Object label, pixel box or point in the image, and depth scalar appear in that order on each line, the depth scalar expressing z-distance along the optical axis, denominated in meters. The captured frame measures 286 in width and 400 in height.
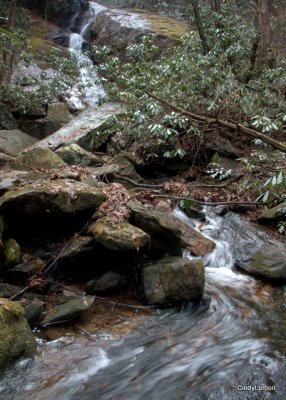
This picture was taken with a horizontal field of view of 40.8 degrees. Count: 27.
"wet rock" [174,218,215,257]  6.62
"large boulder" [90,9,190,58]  16.12
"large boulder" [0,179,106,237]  5.35
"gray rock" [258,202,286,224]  7.36
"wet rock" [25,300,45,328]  4.29
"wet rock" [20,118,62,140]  12.03
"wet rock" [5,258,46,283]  5.02
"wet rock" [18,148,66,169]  7.30
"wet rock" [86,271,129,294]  5.13
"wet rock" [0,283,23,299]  4.70
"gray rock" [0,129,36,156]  8.62
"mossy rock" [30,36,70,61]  16.51
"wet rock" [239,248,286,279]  6.05
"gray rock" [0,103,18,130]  11.48
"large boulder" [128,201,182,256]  5.63
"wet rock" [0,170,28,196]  5.83
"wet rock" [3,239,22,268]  5.05
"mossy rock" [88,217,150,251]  5.05
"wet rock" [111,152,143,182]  8.56
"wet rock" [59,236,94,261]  5.21
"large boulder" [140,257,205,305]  5.07
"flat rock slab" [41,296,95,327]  4.42
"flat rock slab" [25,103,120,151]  9.48
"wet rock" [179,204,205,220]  8.02
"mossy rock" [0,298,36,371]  3.54
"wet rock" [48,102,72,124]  12.54
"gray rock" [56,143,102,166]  8.55
